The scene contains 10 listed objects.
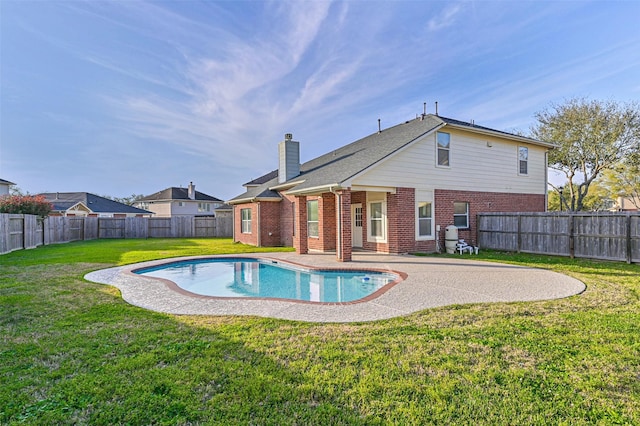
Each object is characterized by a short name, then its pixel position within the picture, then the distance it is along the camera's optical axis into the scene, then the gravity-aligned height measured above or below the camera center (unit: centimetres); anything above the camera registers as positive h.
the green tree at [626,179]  2524 +334
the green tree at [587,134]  2412 +614
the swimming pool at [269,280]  832 -194
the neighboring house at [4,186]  2946 +269
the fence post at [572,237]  1204 -78
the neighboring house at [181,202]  4625 +188
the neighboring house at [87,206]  3644 +112
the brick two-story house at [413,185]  1303 +127
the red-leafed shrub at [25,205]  2091 +69
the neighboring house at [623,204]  4140 +143
